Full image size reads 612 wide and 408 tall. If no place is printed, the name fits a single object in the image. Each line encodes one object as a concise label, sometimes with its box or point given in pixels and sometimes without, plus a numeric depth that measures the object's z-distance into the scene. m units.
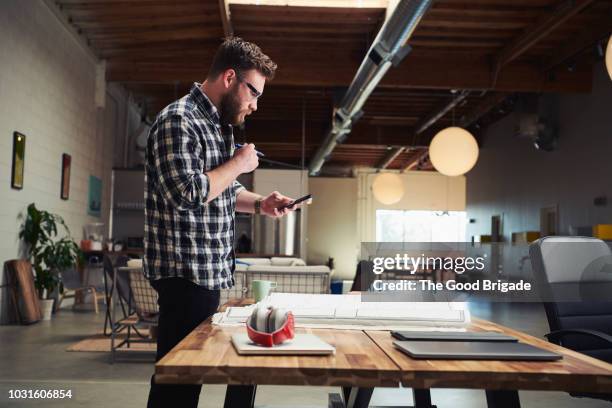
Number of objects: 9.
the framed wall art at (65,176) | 8.67
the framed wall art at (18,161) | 6.91
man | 1.54
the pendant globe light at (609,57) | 4.84
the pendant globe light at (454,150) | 7.82
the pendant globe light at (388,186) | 14.08
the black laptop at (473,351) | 1.12
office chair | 2.91
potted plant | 7.47
